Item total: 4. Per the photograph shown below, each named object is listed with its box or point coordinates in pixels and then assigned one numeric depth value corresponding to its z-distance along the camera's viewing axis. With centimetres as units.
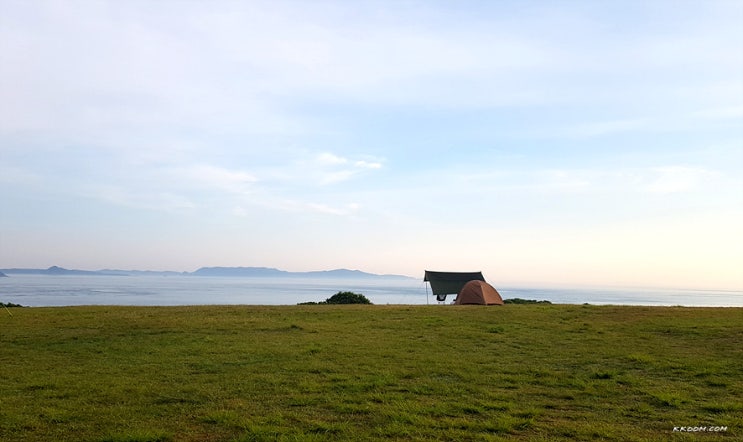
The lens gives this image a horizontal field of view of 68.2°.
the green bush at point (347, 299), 3503
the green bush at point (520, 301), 3582
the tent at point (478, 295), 3300
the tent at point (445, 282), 3934
